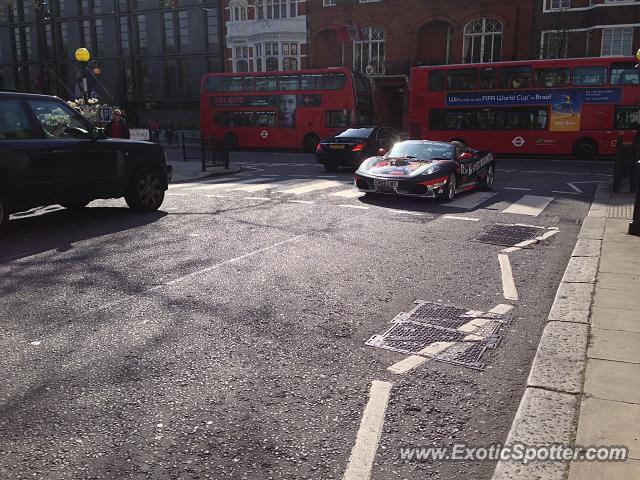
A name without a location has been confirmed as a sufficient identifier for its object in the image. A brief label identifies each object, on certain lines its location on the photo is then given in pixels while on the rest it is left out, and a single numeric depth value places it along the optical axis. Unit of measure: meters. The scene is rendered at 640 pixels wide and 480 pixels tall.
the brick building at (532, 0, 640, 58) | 31.69
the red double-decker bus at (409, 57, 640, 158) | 21.98
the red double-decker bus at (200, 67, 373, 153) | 26.64
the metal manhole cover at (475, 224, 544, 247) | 7.80
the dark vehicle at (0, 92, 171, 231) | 7.32
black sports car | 10.93
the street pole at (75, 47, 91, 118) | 17.73
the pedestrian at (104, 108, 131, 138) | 13.27
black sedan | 18.16
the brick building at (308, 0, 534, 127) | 36.22
